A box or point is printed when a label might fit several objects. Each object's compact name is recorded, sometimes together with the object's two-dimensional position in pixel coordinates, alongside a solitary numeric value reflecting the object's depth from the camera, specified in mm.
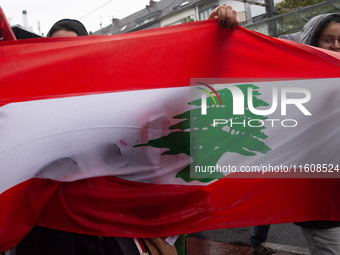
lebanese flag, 1604
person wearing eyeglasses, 1807
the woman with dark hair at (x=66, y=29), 2215
